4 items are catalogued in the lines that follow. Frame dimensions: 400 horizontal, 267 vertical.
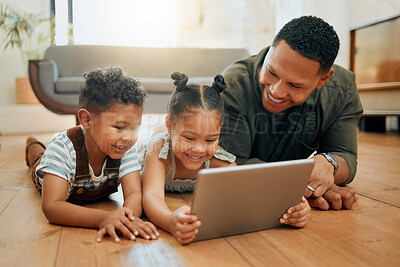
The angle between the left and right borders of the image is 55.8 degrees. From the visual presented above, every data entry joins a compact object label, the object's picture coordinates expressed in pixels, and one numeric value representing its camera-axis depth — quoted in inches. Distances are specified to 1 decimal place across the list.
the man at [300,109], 45.4
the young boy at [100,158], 36.7
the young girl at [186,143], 38.5
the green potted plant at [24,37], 147.0
